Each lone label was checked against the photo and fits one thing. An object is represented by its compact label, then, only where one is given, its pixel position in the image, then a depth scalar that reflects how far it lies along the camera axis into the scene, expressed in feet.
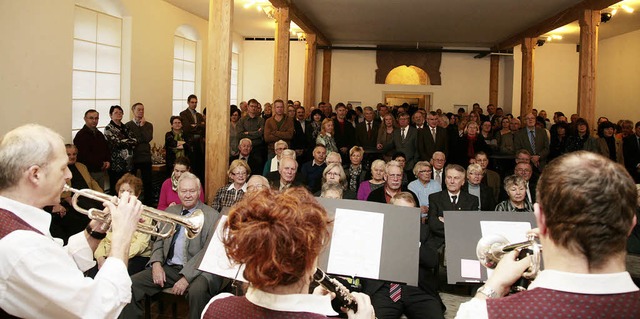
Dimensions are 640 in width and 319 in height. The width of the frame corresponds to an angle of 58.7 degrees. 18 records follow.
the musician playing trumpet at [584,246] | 4.04
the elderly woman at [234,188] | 17.20
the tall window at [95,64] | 25.71
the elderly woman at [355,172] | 21.17
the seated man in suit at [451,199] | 16.42
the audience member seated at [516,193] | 16.15
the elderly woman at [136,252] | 13.74
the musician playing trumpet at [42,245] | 5.48
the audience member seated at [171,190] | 17.69
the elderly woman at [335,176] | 18.33
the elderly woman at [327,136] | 26.20
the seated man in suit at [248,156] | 22.61
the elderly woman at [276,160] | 22.20
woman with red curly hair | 4.42
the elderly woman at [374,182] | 18.71
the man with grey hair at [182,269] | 12.41
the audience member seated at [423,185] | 18.93
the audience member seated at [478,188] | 18.33
